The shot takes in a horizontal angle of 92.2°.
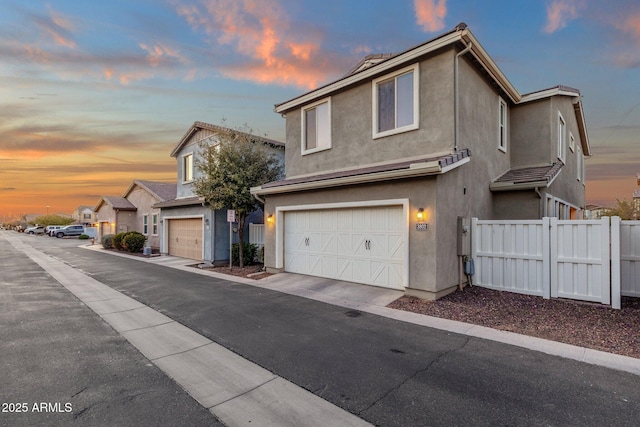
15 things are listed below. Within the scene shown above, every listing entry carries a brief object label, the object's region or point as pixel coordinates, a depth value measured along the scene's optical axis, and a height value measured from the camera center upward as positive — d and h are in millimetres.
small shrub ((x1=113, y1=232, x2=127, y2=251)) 22244 -1859
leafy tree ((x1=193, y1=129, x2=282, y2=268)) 13320 +1801
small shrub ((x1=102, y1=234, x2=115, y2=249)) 24330 -2059
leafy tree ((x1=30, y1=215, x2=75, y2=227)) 73312 -1124
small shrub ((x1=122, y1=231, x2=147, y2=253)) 20875 -1795
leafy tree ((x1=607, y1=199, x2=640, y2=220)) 19672 +386
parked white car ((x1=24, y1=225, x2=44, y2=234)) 59516 -2815
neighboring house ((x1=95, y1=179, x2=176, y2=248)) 23078 +530
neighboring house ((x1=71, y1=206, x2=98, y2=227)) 81688 +661
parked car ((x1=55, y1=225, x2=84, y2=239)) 44431 -2254
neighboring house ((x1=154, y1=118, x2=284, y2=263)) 15625 -83
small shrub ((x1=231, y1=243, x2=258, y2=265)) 14547 -1737
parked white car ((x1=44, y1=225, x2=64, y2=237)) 48062 -2352
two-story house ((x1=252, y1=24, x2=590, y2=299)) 7914 +1607
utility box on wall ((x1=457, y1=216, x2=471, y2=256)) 8258 -563
